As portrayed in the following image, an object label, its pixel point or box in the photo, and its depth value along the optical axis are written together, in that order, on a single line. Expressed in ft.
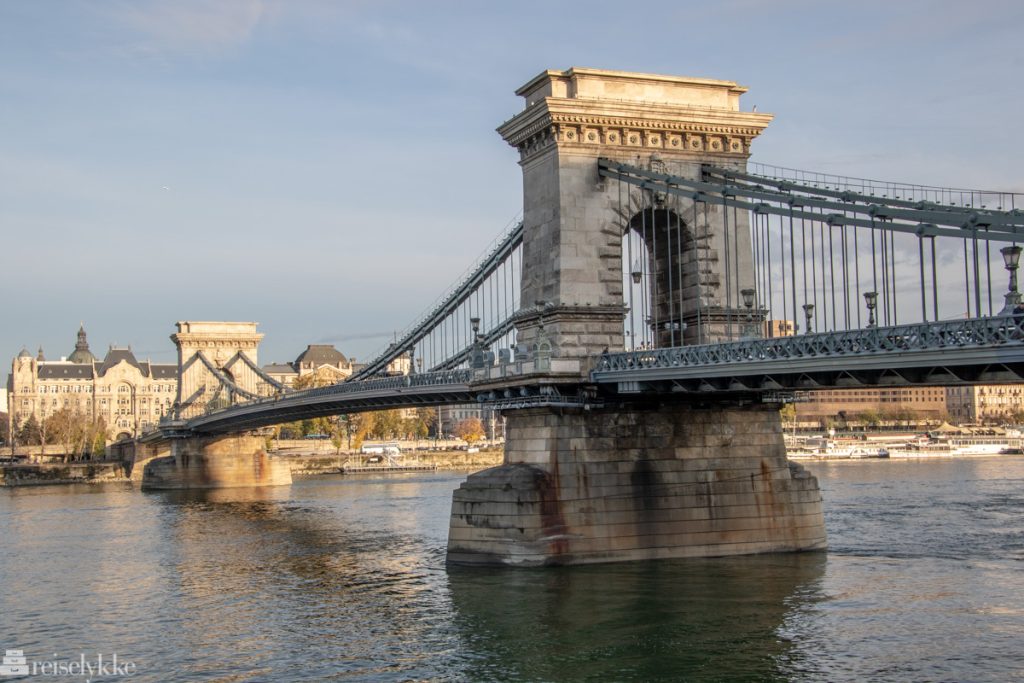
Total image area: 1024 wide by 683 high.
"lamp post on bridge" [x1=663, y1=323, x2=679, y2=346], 152.13
